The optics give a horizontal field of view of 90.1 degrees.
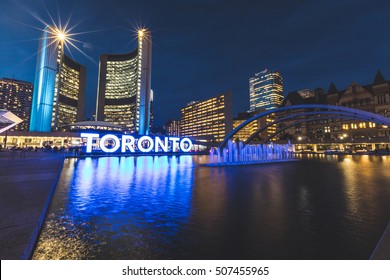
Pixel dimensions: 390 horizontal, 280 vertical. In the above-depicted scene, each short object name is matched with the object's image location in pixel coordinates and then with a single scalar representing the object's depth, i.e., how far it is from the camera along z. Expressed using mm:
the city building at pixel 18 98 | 174750
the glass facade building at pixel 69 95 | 112725
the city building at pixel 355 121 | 70250
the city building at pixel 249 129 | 172900
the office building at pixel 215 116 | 159375
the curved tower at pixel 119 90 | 134250
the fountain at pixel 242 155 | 27012
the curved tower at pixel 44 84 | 94438
